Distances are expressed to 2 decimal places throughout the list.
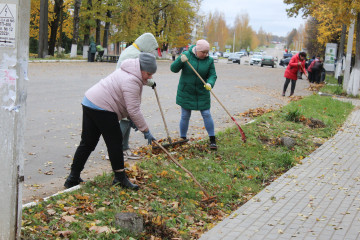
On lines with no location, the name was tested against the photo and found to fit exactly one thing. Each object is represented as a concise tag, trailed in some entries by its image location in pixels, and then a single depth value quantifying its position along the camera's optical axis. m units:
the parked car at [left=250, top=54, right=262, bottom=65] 58.92
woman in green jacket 7.42
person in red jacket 17.00
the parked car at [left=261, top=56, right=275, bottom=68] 51.09
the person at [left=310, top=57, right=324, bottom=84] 27.06
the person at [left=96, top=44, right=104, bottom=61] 34.19
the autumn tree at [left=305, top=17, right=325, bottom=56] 49.16
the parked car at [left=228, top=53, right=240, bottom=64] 59.01
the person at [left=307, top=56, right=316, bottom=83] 27.90
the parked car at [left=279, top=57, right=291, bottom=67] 55.03
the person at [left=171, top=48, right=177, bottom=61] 50.97
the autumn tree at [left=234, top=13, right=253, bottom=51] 146.25
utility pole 3.32
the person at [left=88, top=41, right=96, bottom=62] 32.75
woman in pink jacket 5.04
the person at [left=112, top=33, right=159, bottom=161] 6.56
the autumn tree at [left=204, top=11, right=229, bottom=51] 128.12
